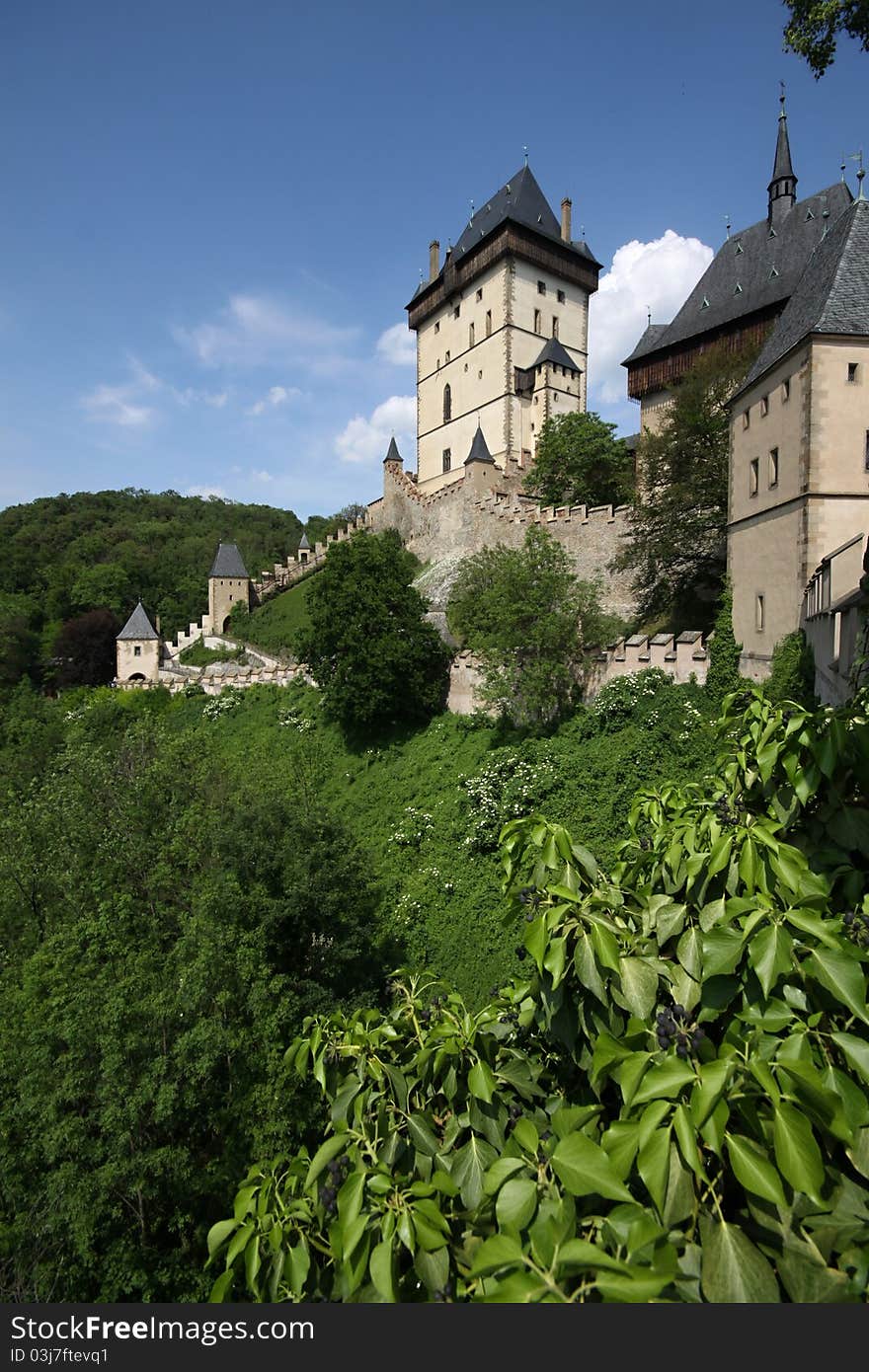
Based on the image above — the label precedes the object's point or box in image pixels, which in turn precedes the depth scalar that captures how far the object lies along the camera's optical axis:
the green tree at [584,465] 33.94
